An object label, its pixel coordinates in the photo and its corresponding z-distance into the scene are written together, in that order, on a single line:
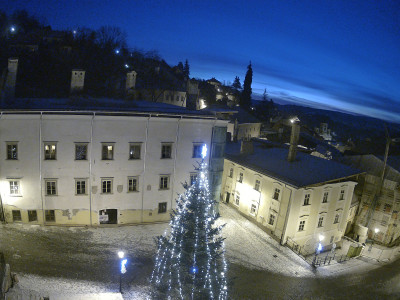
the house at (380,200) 33.47
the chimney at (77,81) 25.54
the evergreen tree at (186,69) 104.25
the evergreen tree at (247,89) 88.62
